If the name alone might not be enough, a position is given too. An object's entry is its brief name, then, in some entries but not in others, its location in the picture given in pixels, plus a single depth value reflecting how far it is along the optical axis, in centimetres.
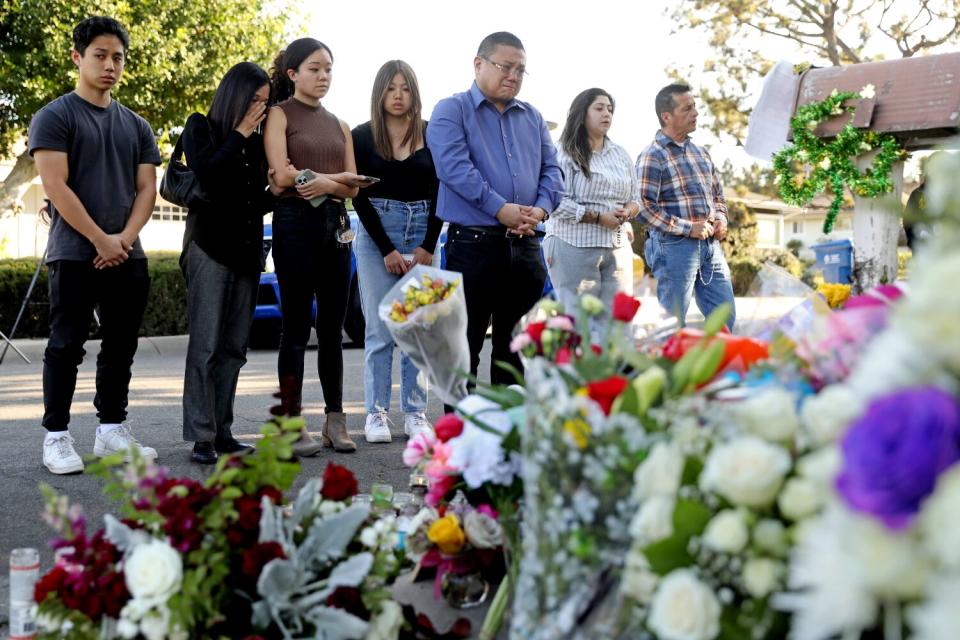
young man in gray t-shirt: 469
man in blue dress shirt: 496
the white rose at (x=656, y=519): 148
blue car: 1162
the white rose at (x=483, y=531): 248
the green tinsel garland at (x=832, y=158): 541
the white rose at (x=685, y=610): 143
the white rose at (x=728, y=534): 140
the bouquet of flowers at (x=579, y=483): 158
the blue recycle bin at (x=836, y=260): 646
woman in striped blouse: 584
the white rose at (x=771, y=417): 145
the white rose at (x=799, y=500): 134
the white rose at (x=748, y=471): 137
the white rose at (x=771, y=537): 141
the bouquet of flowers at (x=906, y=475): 102
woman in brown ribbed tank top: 502
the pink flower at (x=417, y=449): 267
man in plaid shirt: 612
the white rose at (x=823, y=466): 124
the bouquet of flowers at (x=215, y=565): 196
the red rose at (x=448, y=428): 250
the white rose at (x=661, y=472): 148
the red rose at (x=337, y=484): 226
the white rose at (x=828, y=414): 137
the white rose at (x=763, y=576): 141
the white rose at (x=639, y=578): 153
